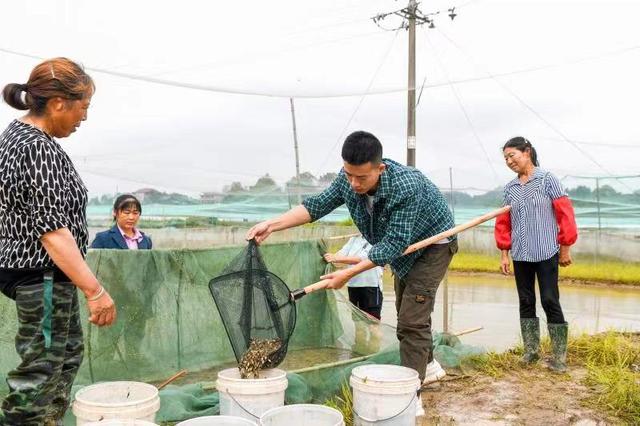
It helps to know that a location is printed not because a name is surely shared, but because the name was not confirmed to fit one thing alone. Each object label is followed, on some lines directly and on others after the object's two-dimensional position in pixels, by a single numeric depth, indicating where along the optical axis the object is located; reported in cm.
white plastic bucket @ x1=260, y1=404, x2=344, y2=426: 278
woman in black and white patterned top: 227
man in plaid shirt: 340
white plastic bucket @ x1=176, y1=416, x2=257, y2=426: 262
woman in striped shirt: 457
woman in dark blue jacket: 464
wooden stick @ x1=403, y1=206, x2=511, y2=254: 362
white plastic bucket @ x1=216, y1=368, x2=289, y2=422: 305
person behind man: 553
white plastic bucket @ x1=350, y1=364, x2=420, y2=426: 320
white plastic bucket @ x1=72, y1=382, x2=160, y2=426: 265
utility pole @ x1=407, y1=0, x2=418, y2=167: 1126
